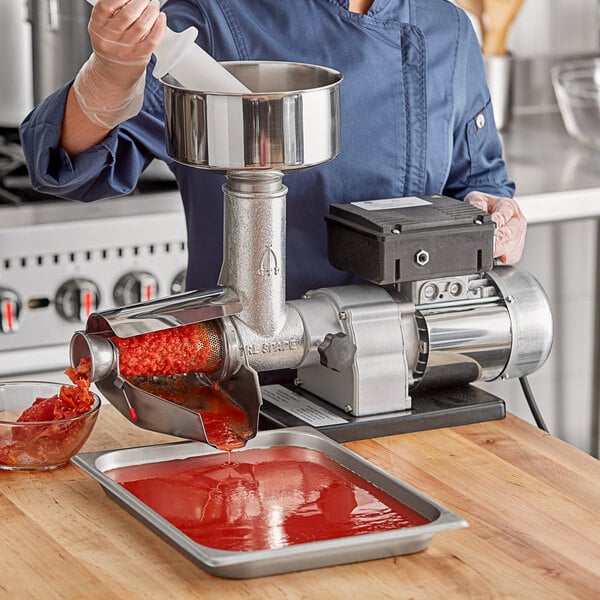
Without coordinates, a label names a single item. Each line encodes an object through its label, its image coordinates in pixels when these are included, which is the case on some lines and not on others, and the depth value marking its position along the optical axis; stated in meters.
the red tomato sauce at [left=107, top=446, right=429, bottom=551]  3.11
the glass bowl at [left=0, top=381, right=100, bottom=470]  3.29
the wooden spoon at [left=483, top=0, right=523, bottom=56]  5.49
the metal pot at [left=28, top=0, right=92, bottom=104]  4.61
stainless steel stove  4.20
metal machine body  3.25
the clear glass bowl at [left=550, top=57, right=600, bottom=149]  5.19
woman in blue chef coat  3.51
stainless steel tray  3.03
